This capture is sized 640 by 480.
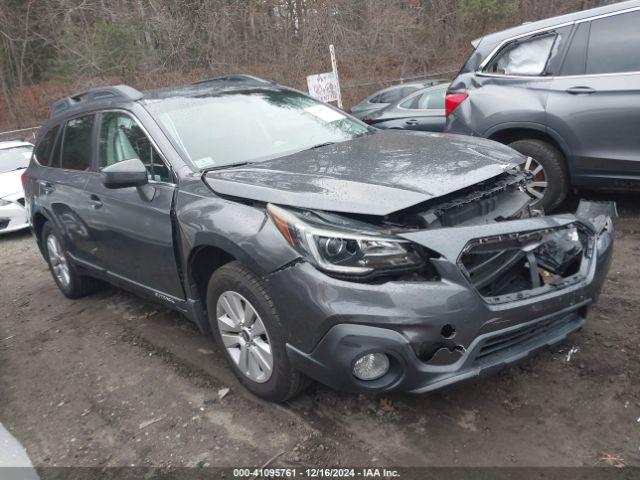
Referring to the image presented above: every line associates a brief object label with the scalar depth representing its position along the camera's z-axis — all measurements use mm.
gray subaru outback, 2312
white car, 8102
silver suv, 4383
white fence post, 11910
